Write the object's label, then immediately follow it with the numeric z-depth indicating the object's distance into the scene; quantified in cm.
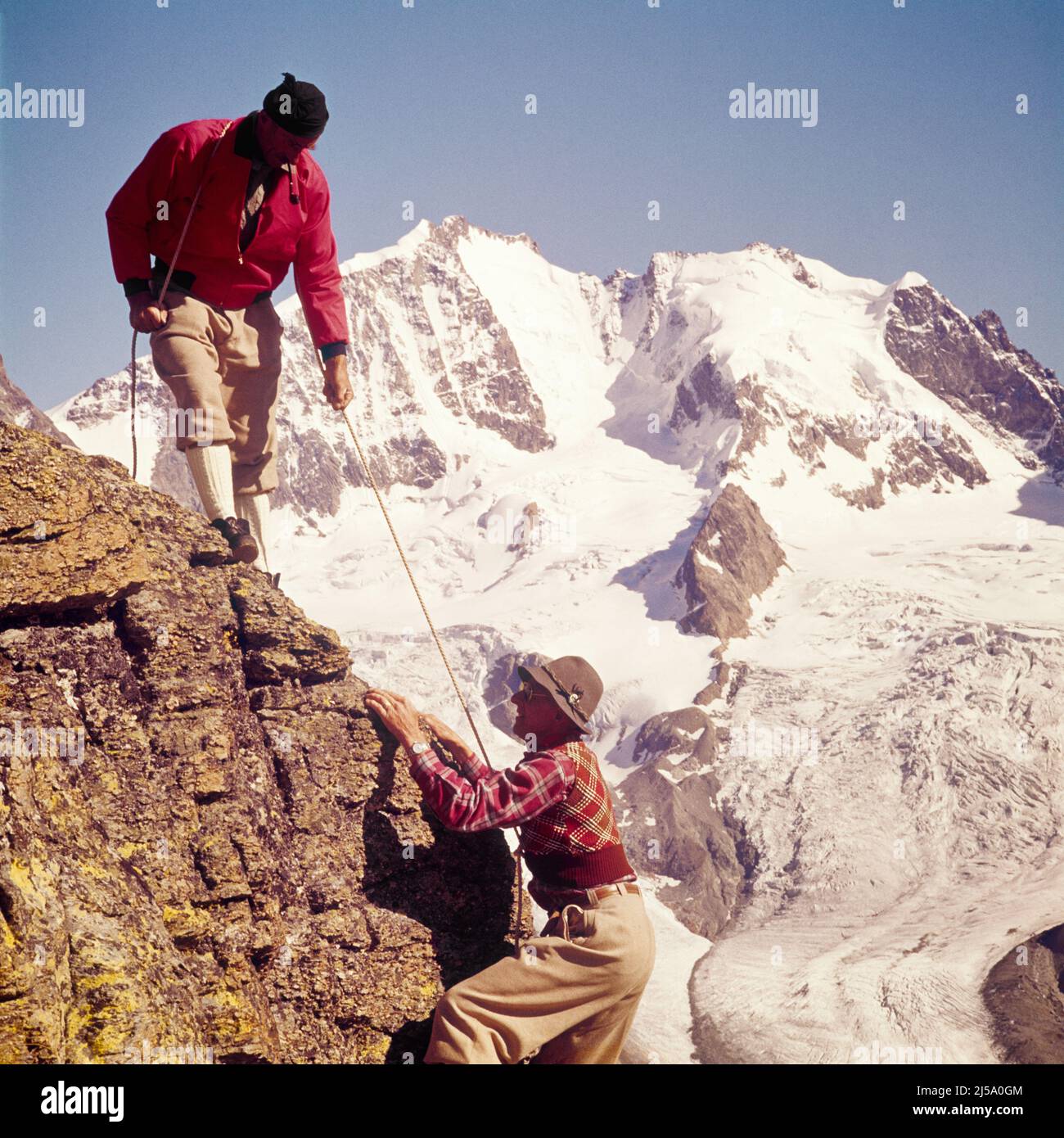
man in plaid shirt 599
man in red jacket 756
